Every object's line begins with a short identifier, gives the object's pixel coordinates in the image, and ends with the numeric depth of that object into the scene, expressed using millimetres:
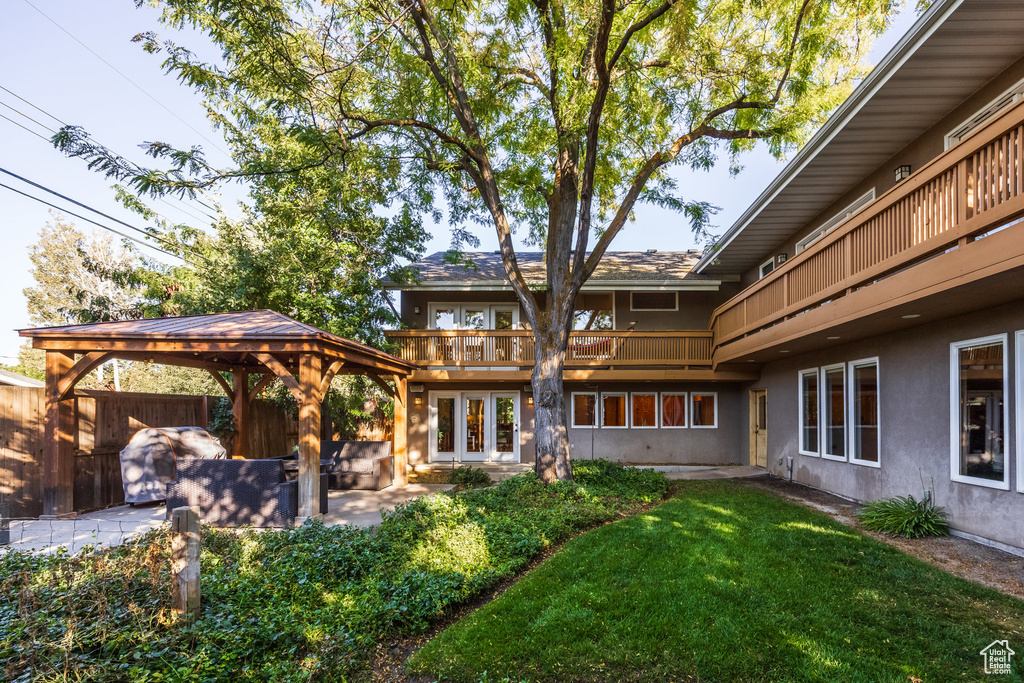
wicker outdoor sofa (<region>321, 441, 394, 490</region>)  9539
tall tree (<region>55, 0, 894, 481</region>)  8156
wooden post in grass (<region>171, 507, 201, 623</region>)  3426
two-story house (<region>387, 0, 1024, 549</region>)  5434
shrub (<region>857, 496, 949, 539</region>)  6480
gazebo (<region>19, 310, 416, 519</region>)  6898
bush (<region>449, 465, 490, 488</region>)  10227
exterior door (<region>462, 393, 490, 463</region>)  14117
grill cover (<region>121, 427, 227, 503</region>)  7703
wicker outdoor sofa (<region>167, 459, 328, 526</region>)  6754
